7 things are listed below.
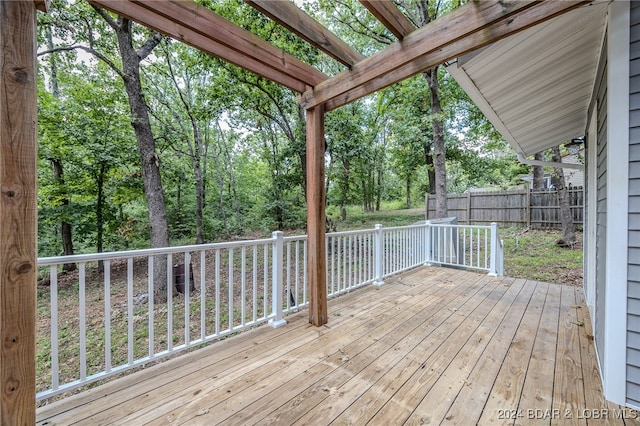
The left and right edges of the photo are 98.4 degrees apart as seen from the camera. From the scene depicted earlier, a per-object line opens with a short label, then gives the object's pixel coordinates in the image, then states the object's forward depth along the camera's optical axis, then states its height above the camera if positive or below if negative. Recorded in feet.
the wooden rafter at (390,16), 5.29 +3.97
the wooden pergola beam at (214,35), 5.10 +3.78
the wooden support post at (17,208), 3.81 +0.05
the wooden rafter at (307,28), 5.49 +4.03
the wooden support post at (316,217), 9.05 -0.31
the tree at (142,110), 16.31 +6.02
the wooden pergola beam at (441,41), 4.99 +3.53
